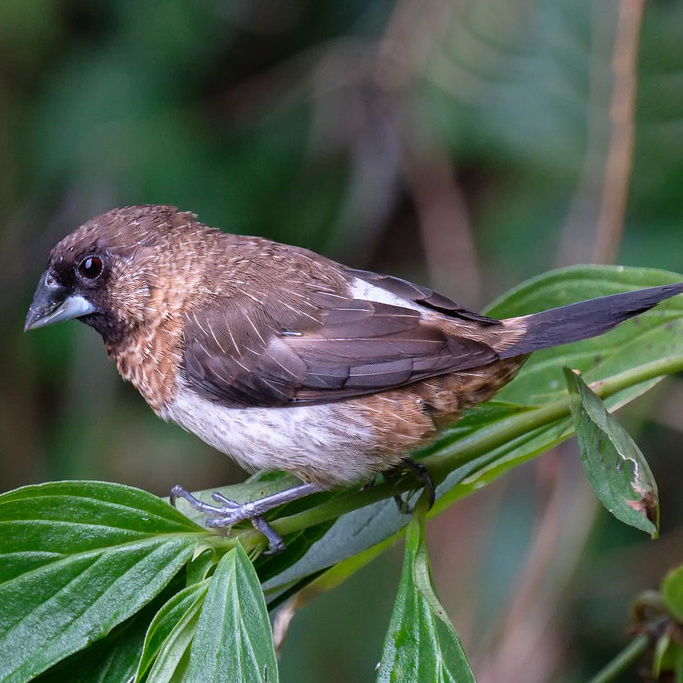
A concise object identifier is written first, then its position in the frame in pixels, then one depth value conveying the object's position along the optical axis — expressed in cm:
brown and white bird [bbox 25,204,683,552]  258
